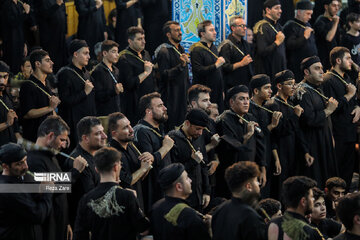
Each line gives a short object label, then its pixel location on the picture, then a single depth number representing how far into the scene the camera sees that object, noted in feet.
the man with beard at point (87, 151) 48.88
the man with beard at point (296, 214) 41.11
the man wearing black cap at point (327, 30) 85.81
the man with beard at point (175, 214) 41.68
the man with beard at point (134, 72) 72.59
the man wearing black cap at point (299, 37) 81.82
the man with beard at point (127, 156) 51.21
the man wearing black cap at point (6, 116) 61.87
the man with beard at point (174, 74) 74.49
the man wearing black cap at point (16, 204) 43.21
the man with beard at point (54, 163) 46.88
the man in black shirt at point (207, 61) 75.10
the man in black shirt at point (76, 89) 66.18
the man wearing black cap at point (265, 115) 64.64
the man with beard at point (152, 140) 54.54
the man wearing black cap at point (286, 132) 65.92
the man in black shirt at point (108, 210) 42.65
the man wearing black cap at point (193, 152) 56.08
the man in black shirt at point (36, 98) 63.98
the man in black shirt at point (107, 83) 69.31
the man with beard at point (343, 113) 71.41
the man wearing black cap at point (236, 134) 61.21
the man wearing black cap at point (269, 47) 78.84
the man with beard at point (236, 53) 77.71
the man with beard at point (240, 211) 39.78
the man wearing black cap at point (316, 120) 67.21
